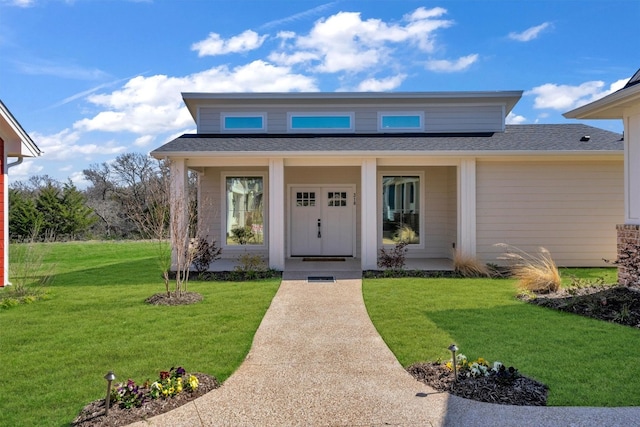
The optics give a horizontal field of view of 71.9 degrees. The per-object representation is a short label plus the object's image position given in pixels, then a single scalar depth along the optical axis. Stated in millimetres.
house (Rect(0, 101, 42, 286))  9512
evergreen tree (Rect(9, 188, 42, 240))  20156
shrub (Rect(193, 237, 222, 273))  10586
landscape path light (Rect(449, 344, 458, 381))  4064
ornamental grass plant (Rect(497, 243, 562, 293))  8438
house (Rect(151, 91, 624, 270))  11180
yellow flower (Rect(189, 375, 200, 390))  3969
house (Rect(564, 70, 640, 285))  7871
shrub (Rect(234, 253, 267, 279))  10469
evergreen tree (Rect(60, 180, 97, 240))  21766
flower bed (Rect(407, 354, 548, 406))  3773
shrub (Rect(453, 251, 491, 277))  10578
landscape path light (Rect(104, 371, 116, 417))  3426
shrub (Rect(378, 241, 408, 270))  10922
